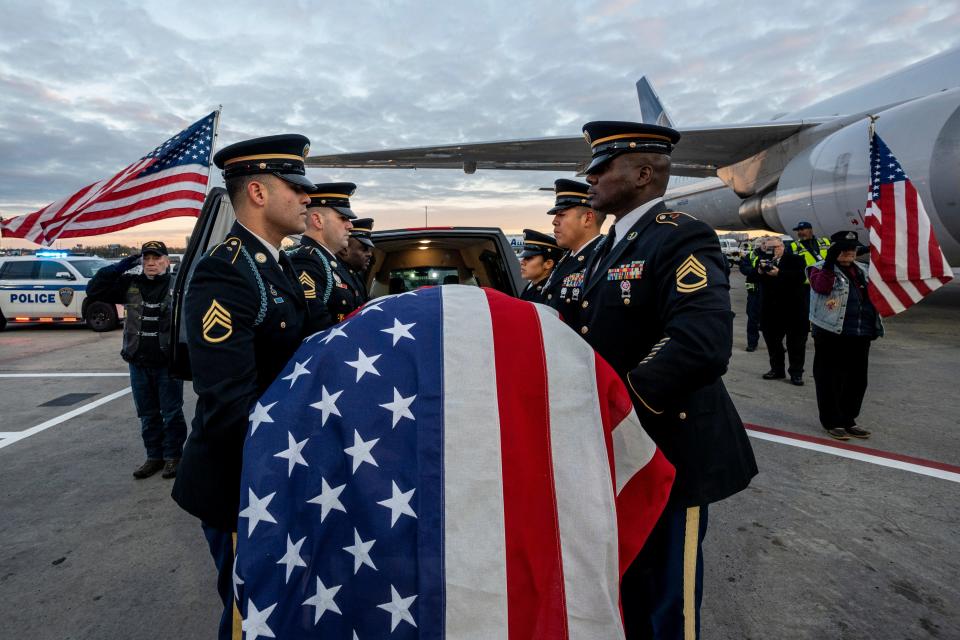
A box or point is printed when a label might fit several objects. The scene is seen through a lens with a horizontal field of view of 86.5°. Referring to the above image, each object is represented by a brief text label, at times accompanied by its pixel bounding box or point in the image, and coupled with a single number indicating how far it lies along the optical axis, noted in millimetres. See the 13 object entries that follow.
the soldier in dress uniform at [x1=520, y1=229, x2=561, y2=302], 4785
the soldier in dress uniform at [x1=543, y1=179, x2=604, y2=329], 2943
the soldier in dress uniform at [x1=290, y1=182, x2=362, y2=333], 3091
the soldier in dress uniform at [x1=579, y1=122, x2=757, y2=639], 1476
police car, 11492
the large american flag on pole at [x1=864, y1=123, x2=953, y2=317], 4484
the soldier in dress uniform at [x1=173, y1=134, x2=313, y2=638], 1426
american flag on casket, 1016
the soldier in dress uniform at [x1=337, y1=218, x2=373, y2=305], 4297
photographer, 6383
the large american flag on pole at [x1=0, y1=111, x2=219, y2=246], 3082
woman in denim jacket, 4586
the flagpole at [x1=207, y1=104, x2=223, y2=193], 3154
